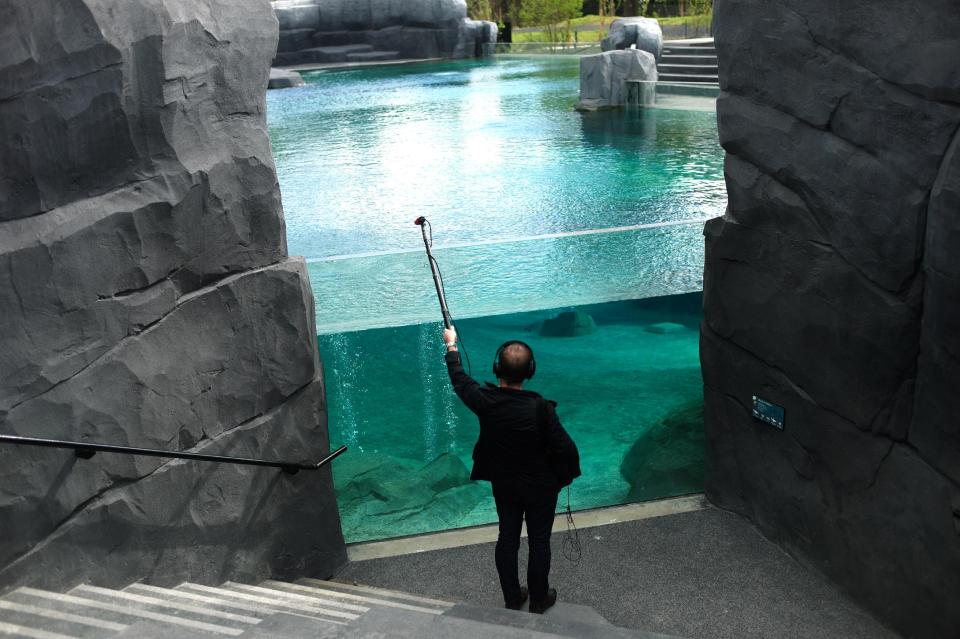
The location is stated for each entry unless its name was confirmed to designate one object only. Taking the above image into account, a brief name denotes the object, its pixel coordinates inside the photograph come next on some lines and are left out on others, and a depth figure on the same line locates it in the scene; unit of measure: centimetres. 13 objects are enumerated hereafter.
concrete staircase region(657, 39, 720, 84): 1978
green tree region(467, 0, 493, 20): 4012
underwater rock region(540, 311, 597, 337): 717
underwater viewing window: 623
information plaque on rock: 476
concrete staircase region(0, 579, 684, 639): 309
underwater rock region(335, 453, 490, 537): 596
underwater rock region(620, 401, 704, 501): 598
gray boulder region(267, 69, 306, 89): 2392
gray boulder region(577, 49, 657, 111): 1752
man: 366
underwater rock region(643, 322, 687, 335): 738
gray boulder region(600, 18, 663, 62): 2083
